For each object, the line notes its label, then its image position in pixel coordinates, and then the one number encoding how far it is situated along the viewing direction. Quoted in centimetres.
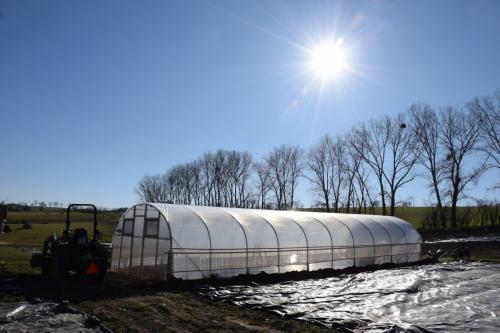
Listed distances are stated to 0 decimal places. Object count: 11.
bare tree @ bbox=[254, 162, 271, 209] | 6938
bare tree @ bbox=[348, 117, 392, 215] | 5178
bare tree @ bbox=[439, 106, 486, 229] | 4644
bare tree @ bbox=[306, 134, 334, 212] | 6050
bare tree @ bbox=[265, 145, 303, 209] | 6588
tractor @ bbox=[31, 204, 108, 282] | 1280
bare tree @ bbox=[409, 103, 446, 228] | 4859
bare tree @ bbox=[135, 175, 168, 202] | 9850
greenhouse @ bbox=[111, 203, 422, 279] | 1514
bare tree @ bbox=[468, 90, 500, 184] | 4412
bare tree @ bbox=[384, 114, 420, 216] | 5028
